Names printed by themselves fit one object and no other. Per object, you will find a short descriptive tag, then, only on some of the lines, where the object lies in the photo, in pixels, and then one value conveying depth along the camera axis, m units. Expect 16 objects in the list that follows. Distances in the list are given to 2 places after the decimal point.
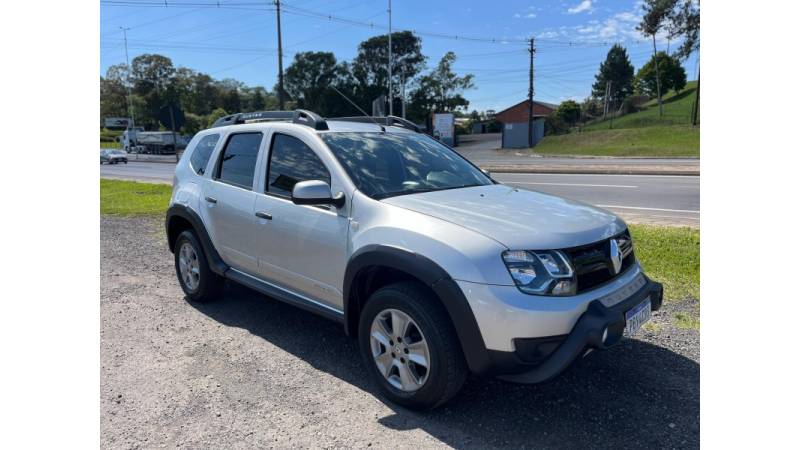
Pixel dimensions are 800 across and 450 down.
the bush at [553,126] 50.00
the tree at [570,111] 58.38
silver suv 2.73
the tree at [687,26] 45.27
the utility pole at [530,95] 46.13
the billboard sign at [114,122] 89.00
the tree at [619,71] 85.94
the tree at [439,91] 70.62
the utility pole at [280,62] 33.56
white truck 59.81
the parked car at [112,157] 41.06
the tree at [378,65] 75.00
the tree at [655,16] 47.12
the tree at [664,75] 69.62
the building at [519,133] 47.47
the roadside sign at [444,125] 44.53
